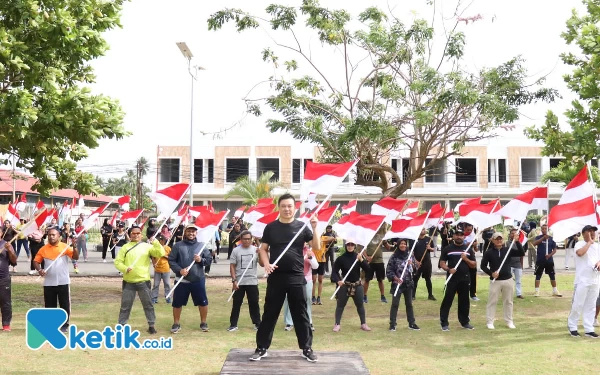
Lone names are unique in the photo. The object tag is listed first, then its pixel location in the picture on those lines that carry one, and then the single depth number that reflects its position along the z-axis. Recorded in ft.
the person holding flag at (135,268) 32.37
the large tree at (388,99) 43.34
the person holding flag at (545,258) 48.34
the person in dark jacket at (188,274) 34.09
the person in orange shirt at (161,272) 43.80
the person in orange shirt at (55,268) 32.42
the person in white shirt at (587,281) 32.78
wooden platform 21.26
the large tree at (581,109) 37.52
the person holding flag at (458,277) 36.17
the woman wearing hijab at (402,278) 36.01
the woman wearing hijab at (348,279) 34.96
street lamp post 69.82
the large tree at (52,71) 33.22
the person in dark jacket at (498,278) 36.11
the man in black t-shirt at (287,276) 22.39
